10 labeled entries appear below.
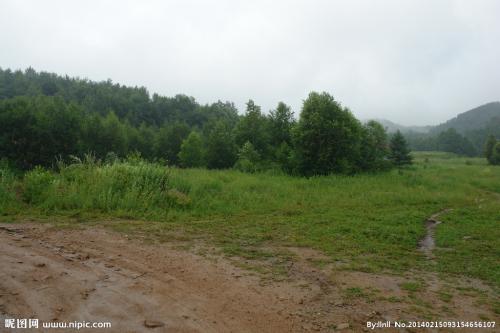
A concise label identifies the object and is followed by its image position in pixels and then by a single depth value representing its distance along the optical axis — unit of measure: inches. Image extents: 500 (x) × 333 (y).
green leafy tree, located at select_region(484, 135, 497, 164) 2153.3
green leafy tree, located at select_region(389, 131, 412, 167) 1524.4
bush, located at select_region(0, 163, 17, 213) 325.4
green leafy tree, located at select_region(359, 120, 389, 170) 967.0
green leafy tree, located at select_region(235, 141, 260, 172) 864.3
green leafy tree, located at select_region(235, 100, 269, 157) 996.6
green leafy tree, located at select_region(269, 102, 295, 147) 970.7
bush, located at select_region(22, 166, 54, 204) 350.3
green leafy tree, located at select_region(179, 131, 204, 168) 1557.6
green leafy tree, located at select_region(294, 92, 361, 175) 803.4
